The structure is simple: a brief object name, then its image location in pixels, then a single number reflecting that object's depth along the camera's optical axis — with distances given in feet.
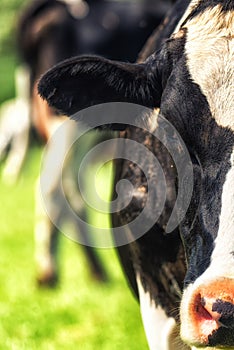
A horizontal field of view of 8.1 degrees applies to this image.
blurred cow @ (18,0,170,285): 41.14
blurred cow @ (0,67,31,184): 71.75
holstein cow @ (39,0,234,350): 16.62
